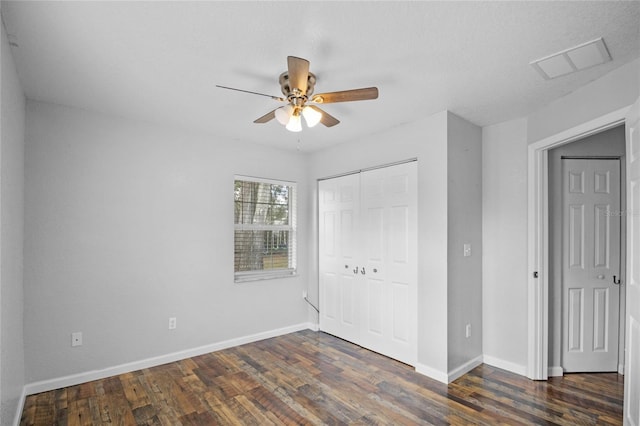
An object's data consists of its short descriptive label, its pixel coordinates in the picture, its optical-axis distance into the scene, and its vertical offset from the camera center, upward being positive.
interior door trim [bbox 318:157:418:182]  3.38 +0.52
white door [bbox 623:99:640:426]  1.88 -0.38
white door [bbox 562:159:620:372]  3.09 -0.48
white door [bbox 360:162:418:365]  3.33 -0.51
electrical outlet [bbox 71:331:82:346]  2.87 -1.10
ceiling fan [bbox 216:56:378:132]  2.00 +0.74
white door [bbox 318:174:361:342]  3.99 -0.53
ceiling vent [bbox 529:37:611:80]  1.94 +0.97
